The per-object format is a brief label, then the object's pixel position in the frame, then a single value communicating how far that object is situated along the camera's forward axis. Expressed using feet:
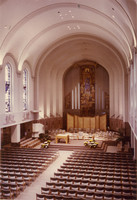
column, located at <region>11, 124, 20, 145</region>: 63.99
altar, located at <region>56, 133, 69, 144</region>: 67.05
